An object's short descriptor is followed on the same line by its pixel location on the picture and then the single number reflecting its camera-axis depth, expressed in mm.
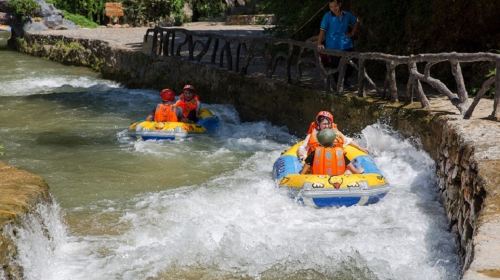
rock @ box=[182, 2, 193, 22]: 34006
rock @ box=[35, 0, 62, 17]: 27828
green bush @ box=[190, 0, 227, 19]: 34247
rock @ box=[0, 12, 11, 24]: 37531
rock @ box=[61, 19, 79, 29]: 28125
